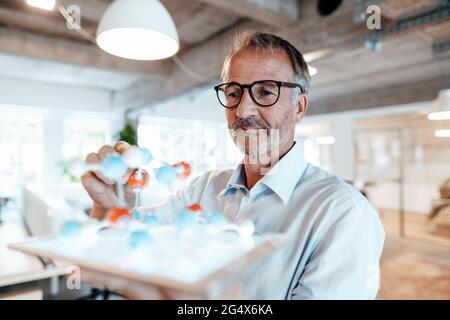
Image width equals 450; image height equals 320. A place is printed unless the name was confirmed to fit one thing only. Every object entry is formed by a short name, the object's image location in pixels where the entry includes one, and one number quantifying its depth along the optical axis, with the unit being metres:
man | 0.50
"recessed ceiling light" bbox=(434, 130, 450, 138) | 4.99
